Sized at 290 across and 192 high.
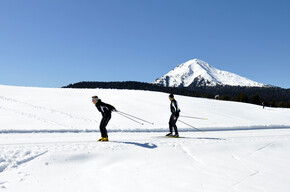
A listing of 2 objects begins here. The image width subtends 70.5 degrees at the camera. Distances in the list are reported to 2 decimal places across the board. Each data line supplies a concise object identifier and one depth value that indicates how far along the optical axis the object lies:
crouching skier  7.99
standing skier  9.98
